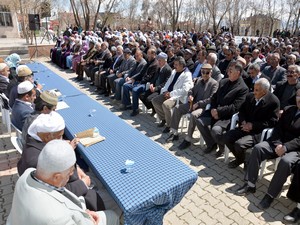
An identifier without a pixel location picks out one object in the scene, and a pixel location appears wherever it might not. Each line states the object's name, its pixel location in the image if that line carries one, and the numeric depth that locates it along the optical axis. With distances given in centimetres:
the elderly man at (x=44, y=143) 231
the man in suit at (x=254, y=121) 364
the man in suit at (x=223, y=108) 412
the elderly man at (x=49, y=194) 152
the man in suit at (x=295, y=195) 285
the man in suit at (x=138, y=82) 609
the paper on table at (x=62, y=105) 433
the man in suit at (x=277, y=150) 307
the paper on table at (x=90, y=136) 305
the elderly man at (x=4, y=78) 507
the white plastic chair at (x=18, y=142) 301
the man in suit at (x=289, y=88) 438
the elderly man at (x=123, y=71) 707
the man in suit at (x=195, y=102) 456
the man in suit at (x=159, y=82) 577
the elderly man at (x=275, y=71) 569
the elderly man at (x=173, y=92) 509
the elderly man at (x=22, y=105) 344
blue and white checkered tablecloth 219
